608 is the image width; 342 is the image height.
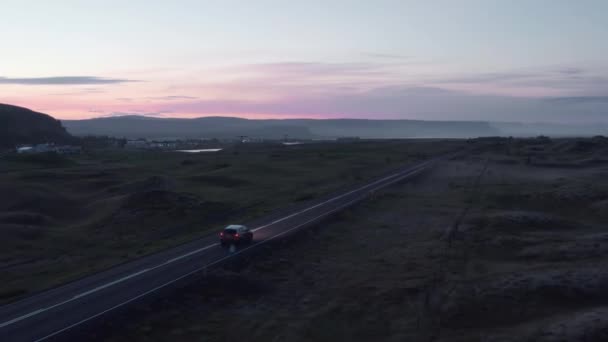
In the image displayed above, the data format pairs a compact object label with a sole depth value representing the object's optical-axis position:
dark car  34.38
